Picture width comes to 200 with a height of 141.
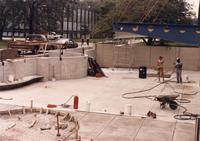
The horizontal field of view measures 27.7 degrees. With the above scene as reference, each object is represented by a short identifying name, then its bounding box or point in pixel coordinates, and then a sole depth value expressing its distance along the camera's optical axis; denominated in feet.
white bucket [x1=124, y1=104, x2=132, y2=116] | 55.01
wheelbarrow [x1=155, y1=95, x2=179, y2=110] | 59.62
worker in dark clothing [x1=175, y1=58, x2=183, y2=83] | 88.40
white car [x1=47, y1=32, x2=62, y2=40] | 156.15
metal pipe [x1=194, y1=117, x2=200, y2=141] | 37.68
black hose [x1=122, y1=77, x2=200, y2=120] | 54.49
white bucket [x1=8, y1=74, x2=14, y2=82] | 75.19
